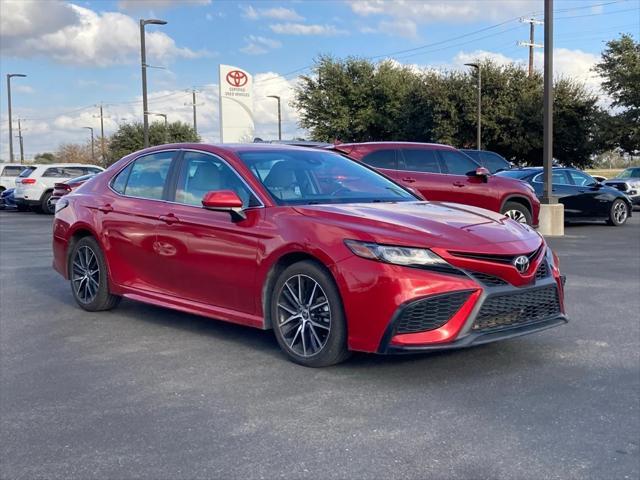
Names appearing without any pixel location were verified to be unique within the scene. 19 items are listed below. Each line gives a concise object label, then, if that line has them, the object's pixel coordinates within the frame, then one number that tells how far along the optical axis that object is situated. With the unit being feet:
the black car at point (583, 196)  57.88
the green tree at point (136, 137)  224.33
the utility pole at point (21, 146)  247.83
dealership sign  119.14
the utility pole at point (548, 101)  52.44
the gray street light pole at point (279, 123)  205.87
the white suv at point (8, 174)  99.91
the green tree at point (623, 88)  113.60
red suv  42.55
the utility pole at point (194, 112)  235.81
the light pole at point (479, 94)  121.98
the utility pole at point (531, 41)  145.39
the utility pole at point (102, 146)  219.82
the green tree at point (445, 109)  133.90
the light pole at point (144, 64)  84.28
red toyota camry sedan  15.56
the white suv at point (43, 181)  80.33
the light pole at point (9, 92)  144.87
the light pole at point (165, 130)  216.17
